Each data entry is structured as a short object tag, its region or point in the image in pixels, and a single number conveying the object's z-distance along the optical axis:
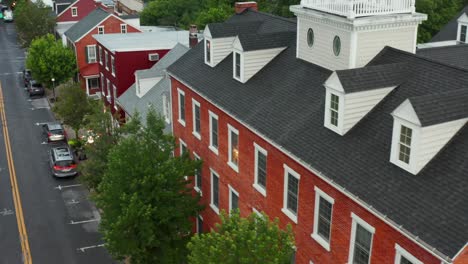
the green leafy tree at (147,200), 25.02
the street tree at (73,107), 46.94
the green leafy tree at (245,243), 16.42
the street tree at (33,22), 75.12
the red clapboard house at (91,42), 61.23
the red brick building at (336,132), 15.45
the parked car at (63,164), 42.66
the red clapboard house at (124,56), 49.41
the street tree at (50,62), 59.63
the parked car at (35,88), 64.12
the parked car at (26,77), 68.40
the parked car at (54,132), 50.06
